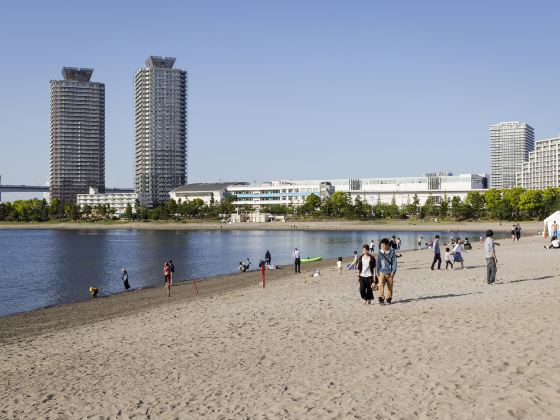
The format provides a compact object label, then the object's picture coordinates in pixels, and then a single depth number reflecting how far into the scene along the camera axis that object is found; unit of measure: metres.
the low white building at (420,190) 189.62
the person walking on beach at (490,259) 19.75
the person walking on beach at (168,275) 29.07
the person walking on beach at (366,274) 16.28
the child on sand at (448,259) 28.98
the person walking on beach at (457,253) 28.97
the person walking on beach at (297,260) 35.34
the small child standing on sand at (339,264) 31.09
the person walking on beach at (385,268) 16.08
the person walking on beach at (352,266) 31.40
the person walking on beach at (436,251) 28.16
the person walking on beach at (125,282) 34.06
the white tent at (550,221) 51.58
